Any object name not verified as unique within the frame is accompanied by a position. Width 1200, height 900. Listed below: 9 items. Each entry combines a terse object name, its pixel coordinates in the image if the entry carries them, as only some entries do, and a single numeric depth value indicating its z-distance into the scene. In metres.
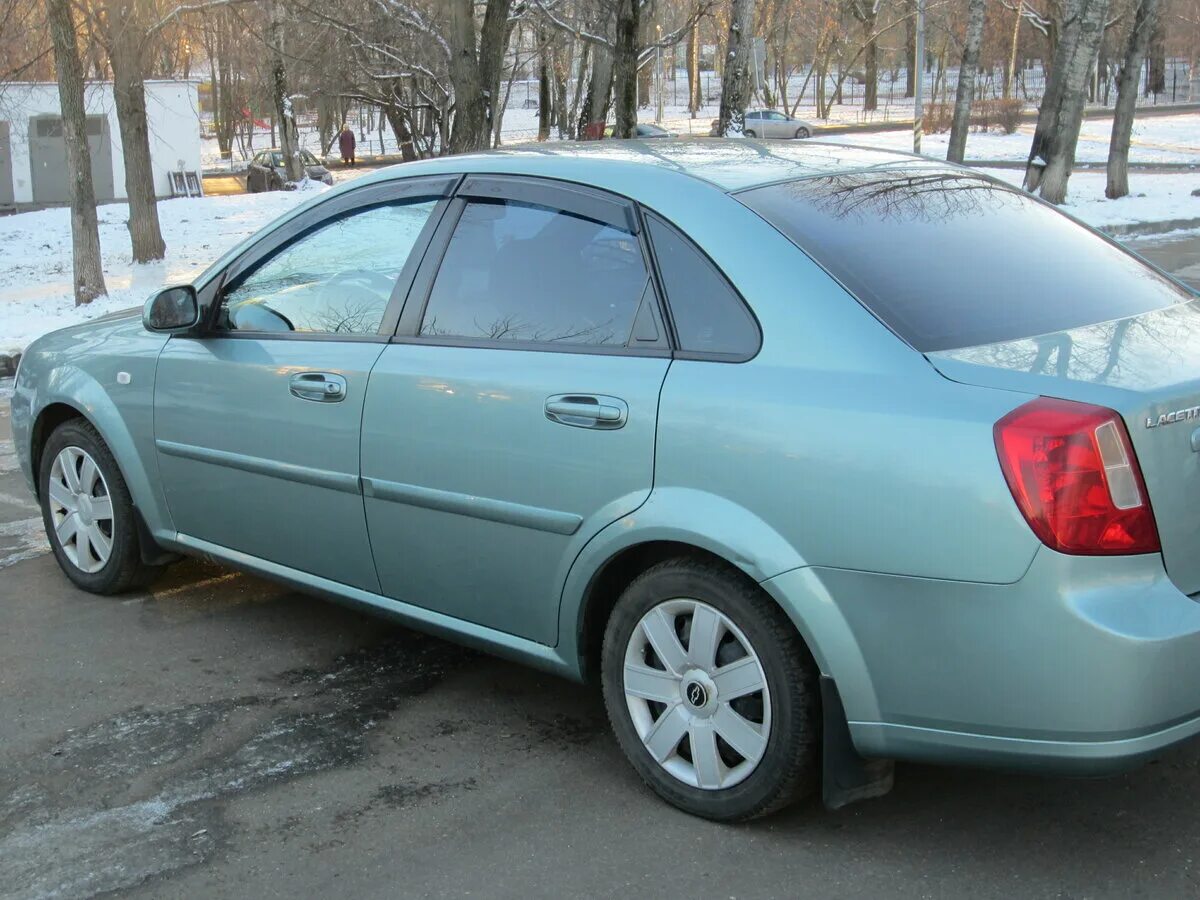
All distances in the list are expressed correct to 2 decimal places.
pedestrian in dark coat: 47.12
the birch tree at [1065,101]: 19.58
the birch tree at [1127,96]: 22.36
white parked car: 51.33
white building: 35.34
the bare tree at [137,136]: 16.67
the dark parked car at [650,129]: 44.61
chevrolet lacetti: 2.75
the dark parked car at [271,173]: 34.78
